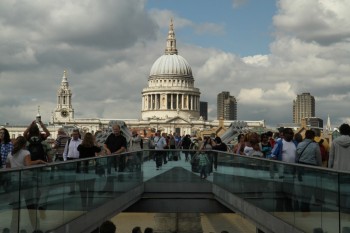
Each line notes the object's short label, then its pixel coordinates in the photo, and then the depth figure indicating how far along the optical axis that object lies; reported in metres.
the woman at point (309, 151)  12.65
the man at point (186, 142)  28.89
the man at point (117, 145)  16.83
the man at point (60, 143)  17.19
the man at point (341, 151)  11.56
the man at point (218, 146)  20.95
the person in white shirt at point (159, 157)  21.59
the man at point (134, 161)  18.39
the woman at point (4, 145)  12.34
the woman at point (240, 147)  18.42
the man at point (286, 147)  13.94
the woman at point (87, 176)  12.49
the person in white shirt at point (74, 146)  15.40
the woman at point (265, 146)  16.58
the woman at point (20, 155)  10.80
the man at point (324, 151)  15.48
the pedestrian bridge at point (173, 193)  8.88
